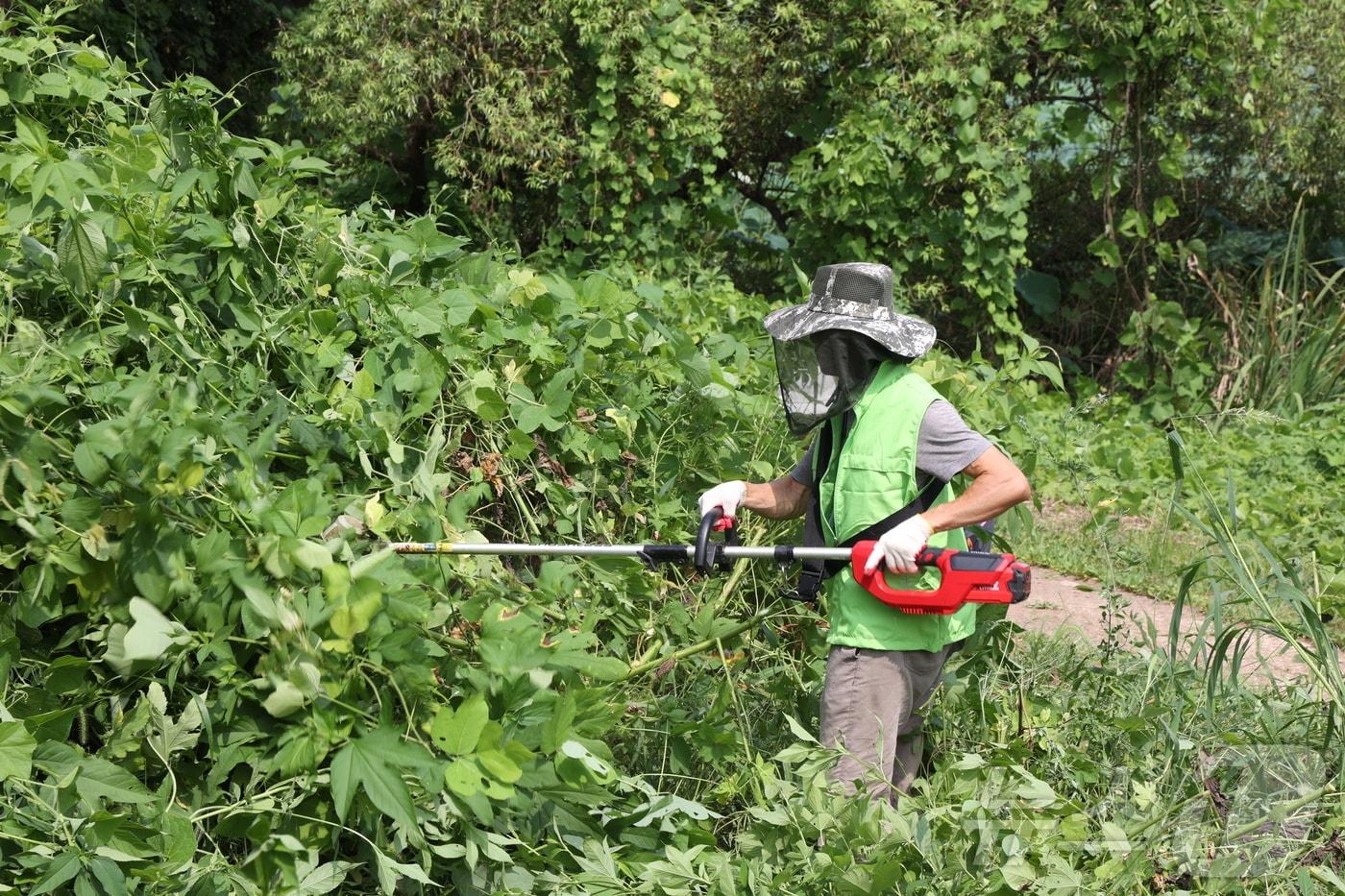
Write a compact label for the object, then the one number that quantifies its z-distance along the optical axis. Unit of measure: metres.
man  5.89
